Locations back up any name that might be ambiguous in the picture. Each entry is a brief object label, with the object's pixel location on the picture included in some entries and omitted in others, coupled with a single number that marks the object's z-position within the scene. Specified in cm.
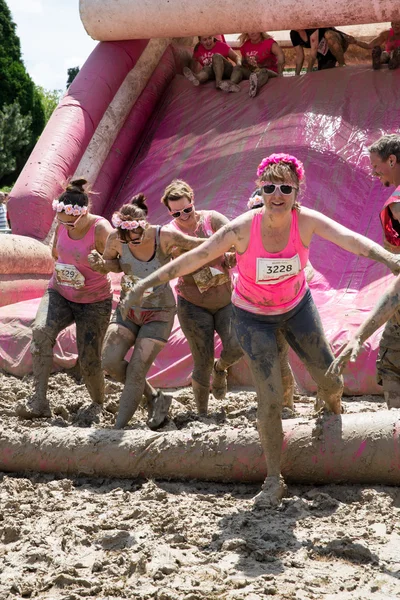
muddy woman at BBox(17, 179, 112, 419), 615
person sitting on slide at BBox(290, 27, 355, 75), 1119
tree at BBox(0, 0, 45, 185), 2650
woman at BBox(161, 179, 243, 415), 589
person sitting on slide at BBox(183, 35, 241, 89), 1127
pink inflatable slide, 805
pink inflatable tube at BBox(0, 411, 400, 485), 475
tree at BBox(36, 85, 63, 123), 3475
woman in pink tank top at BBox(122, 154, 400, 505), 450
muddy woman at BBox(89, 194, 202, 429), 566
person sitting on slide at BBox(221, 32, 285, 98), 1120
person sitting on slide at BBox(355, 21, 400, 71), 1024
